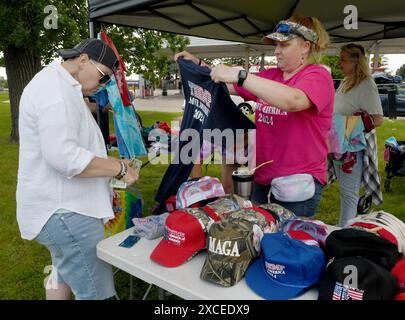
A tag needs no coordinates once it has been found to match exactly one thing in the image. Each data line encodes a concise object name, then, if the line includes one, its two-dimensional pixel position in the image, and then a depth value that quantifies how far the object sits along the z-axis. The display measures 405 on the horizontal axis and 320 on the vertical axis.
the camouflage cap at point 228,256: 1.17
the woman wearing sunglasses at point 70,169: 1.28
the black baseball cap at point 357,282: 0.98
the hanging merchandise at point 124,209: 2.32
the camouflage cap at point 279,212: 1.50
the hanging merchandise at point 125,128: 2.11
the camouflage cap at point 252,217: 1.34
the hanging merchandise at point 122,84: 2.43
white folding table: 1.14
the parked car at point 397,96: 12.06
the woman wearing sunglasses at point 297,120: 1.59
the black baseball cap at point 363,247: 1.10
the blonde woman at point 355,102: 2.91
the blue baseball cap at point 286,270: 1.10
